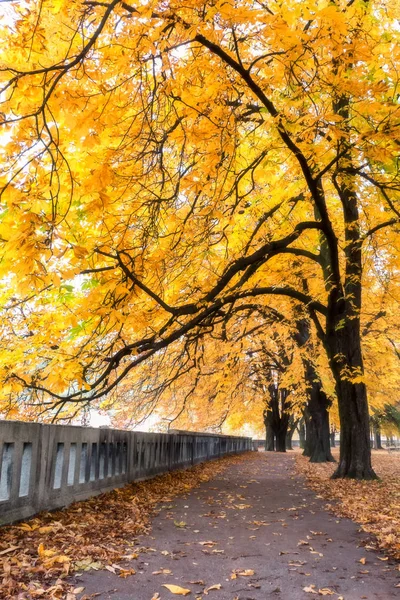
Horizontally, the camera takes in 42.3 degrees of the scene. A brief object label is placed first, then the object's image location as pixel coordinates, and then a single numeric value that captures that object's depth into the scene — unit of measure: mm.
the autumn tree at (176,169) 4367
